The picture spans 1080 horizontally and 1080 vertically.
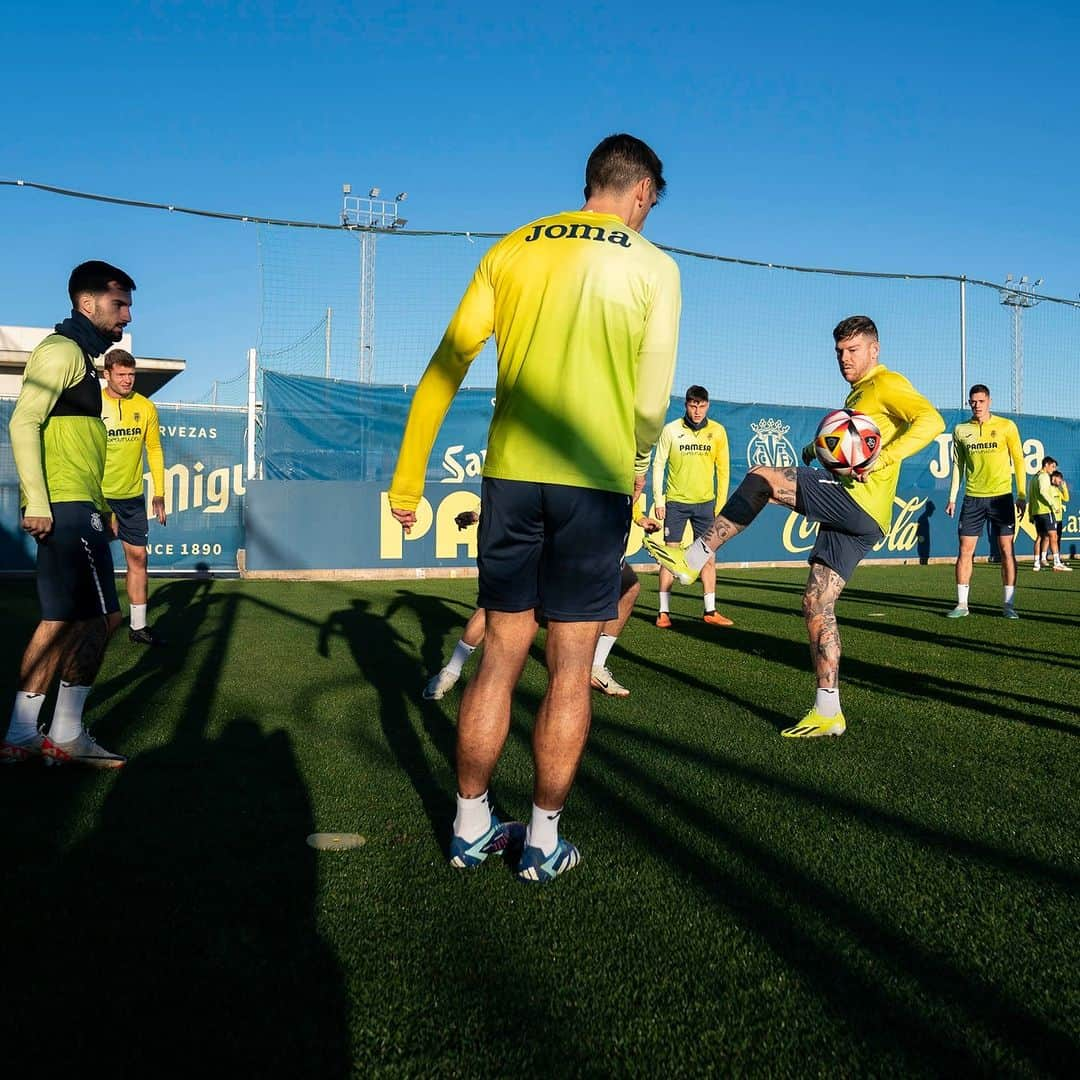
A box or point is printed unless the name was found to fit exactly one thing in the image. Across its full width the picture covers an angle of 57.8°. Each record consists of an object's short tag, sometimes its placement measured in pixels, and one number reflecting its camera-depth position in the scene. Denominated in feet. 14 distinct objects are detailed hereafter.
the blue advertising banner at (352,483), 46.85
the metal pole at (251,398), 46.55
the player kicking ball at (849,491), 16.21
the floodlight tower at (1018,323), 67.62
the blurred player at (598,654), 18.13
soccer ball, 15.75
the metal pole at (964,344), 63.82
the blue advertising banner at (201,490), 48.16
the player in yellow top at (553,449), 8.87
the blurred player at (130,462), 25.57
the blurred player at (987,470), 35.86
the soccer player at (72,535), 12.85
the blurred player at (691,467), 32.91
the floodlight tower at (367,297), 49.60
